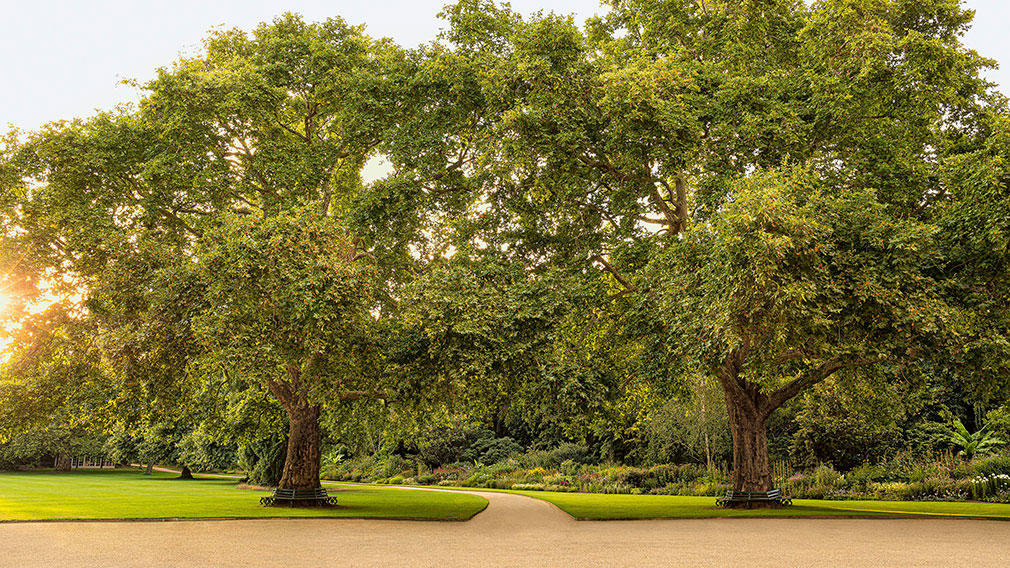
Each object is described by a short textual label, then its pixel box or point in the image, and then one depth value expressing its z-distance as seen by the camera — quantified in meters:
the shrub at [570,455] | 41.47
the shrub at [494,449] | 46.46
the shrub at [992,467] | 21.98
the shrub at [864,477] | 24.57
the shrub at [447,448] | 46.34
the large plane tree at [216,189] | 13.30
